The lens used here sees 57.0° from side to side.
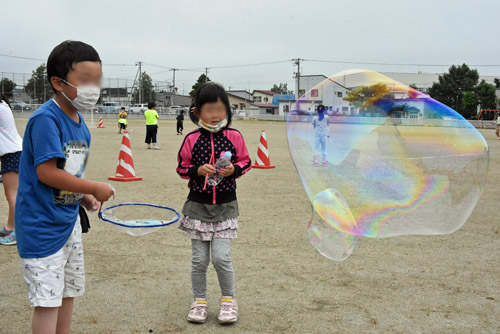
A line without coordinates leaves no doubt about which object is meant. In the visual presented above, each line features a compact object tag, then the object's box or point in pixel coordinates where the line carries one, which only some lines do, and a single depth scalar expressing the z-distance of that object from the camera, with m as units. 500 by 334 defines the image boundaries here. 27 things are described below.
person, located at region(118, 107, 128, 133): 23.62
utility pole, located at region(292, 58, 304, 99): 65.61
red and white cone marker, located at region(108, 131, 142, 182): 9.31
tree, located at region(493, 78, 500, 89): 68.96
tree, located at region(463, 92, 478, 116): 56.16
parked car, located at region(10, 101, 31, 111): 52.46
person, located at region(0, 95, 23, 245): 4.69
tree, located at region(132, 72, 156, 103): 83.55
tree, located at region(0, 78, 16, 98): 58.01
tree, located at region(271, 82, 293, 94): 143.02
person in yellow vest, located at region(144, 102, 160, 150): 16.00
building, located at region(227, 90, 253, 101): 109.20
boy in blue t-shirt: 2.20
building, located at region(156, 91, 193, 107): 94.27
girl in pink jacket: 3.12
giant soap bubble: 3.51
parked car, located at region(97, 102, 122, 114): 57.39
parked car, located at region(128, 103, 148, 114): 64.66
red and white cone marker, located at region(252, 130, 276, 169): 11.73
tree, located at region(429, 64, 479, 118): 60.97
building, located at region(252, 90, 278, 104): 110.62
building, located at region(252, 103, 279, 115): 92.88
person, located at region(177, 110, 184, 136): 25.23
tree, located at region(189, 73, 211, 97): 87.72
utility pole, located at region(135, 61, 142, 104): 79.64
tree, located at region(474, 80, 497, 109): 56.38
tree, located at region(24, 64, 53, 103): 60.22
